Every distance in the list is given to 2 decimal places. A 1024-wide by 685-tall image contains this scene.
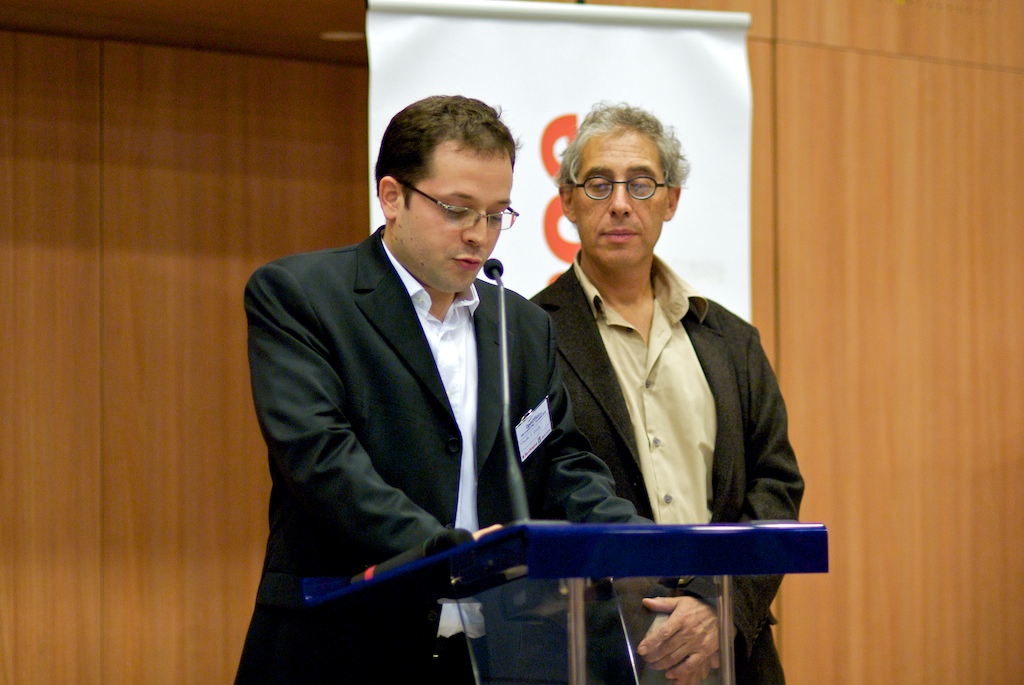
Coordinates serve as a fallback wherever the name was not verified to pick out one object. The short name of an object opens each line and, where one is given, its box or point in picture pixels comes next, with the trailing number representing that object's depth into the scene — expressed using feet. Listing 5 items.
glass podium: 13.50
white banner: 16.60
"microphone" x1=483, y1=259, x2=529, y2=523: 13.79
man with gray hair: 15.78
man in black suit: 14.29
